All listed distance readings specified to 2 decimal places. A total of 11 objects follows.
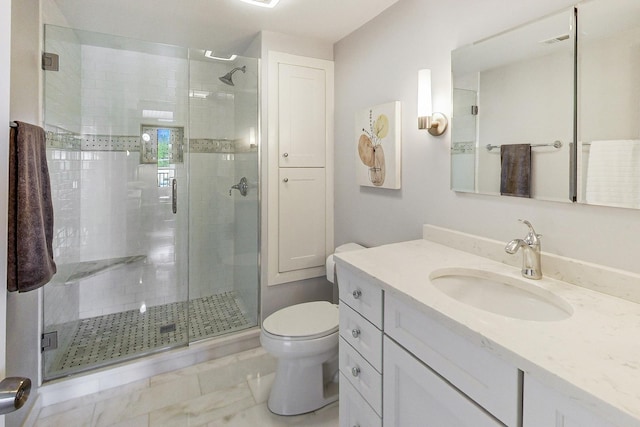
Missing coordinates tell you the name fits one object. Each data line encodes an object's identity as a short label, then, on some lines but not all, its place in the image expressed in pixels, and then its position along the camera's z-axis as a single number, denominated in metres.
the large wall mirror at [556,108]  1.03
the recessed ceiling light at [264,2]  1.87
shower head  2.51
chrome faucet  1.19
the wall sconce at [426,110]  1.65
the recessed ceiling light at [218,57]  2.47
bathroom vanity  0.66
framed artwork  1.96
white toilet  1.71
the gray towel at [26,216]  1.27
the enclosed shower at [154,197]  2.34
